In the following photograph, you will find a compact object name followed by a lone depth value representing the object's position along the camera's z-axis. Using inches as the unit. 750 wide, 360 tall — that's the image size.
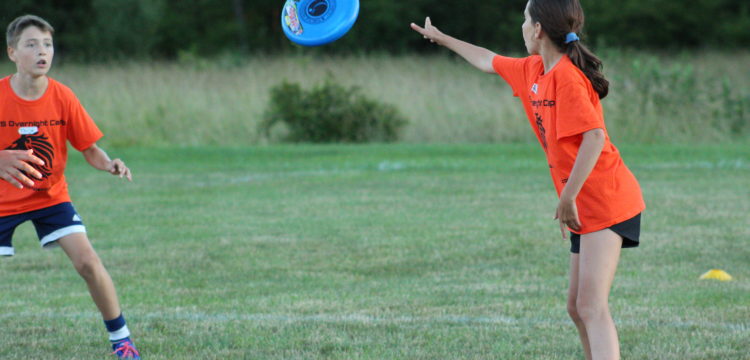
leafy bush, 1480.1
